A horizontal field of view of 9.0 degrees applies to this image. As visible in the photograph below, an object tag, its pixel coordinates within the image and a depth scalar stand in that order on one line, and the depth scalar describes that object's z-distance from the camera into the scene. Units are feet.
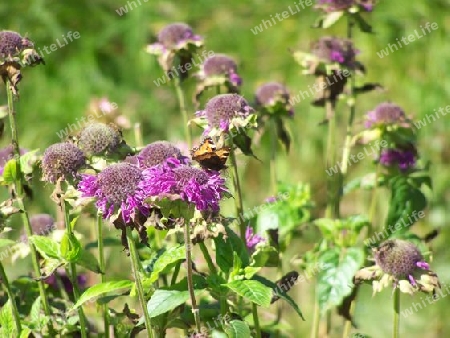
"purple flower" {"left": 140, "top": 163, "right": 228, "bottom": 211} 4.68
